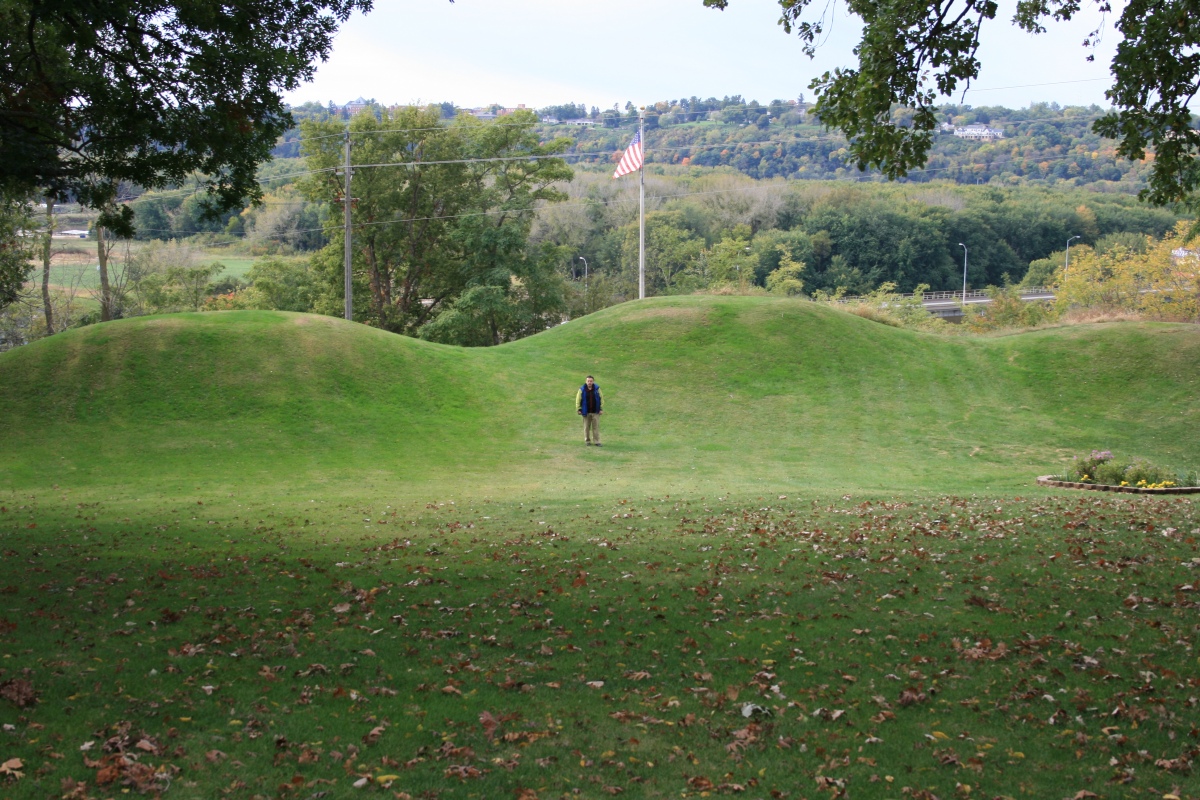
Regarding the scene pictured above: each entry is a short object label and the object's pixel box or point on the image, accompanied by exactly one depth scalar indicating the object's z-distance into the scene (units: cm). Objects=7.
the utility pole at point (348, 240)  3799
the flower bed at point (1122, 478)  1669
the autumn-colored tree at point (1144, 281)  5372
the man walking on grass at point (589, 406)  2266
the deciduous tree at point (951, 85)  1131
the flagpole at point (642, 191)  3825
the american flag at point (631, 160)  3756
